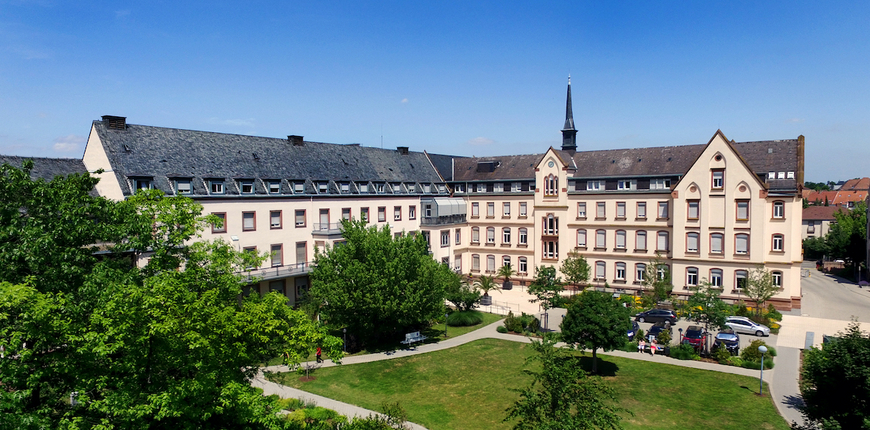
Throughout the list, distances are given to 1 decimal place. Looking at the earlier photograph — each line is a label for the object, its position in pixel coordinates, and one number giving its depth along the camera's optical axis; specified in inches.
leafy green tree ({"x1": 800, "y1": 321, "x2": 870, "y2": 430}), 721.6
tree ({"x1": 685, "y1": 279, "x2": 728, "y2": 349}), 1441.9
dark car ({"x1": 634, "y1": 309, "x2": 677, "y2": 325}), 1748.3
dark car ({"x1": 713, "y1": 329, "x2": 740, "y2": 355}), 1433.3
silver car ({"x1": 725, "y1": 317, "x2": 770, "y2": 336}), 1620.3
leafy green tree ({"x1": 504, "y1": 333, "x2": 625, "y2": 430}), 695.1
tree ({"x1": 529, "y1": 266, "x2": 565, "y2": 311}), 1672.0
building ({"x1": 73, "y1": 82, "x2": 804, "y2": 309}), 1732.3
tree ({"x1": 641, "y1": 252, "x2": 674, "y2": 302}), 1951.3
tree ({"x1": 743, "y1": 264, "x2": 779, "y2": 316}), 1807.3
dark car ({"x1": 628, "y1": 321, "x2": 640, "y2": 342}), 1553.2
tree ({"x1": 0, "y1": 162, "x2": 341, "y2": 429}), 568.7
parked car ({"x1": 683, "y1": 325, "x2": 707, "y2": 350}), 1460.4
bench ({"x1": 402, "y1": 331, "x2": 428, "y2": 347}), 1526.8
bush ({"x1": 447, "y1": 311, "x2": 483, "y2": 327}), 1770.4
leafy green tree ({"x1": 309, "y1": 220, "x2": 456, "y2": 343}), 1434.5
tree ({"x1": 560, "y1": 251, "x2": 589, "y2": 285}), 2153.3
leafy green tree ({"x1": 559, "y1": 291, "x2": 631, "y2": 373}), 1219.2
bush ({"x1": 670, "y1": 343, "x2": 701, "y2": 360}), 1396.4
